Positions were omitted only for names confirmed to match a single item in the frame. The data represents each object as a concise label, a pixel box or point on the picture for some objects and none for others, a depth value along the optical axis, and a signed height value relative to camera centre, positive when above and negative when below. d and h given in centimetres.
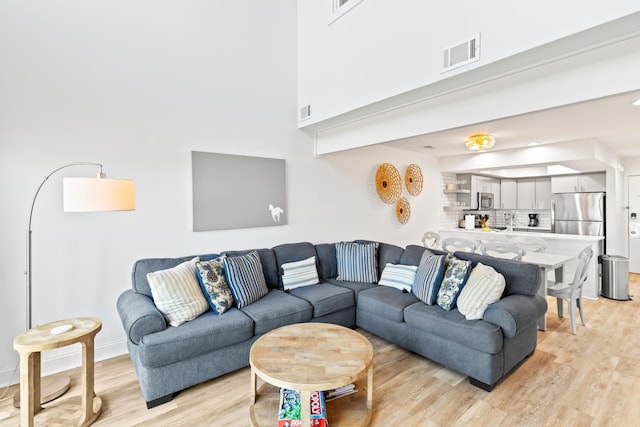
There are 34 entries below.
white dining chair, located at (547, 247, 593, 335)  339 -92
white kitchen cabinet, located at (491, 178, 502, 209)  725 +41
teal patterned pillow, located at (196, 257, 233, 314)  271 -67
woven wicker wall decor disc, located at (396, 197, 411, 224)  557 +0
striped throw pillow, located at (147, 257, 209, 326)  246 -68
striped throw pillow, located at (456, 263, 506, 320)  253 -70
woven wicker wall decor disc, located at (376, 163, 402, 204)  525 +47
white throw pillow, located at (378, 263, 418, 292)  337 -74
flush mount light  408 +91
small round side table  184 -96
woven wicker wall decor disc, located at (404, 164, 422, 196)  572 +57
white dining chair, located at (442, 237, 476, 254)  403 -46
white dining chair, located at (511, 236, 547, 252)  416 -48
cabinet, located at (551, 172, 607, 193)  601 +51
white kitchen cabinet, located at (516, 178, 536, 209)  703 +36
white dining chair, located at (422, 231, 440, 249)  510 -45
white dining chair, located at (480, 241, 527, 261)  351 -48
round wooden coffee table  173 -93
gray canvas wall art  332 +23
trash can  445 -99
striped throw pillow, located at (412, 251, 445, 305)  292 -67
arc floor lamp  207 +9
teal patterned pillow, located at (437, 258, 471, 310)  275 -66
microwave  682 +20
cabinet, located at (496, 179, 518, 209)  734 +36
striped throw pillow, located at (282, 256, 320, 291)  345 -72
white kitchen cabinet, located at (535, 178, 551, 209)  682 +35
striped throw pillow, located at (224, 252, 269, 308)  289 -65
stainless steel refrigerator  589 -9
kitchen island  457 -63
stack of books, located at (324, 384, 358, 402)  215 -128
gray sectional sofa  223 -96
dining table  336 -59
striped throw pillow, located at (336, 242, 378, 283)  375 -65
